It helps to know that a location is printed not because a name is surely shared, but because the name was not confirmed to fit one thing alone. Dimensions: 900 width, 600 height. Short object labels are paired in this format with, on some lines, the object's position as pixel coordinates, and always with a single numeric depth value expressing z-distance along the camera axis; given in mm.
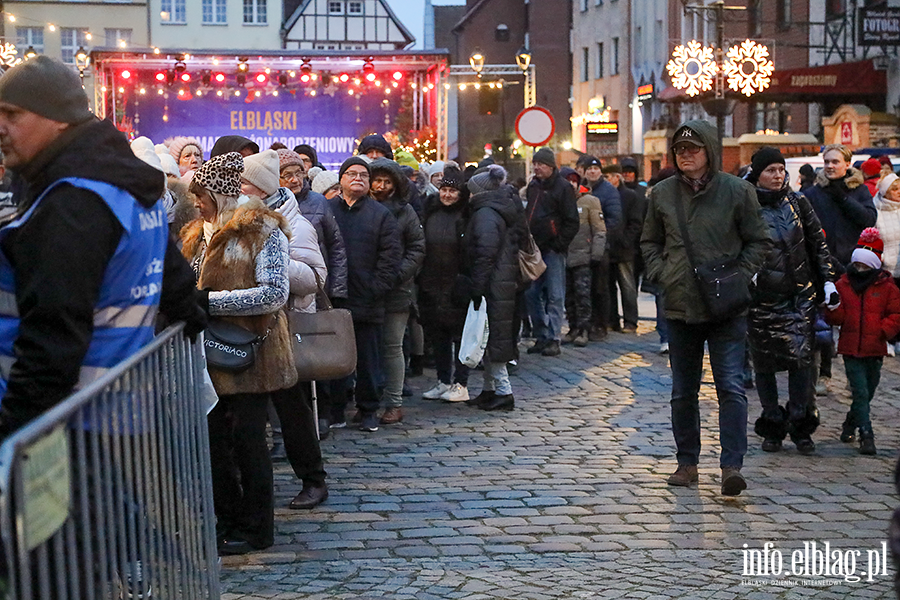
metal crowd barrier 2363
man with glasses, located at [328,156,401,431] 9461
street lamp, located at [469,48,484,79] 26341
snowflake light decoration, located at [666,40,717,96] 29719
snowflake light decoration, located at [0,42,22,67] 27259
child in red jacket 8594
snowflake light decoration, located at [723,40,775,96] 29375
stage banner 18453
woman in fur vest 6121
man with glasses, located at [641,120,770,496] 7270
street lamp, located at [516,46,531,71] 23542
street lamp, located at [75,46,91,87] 24255
